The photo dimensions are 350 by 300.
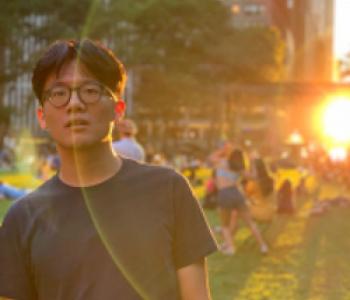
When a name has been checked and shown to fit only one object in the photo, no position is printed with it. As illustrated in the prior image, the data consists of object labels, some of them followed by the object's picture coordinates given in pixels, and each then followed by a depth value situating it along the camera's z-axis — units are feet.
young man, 8.37
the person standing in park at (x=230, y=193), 41.68
